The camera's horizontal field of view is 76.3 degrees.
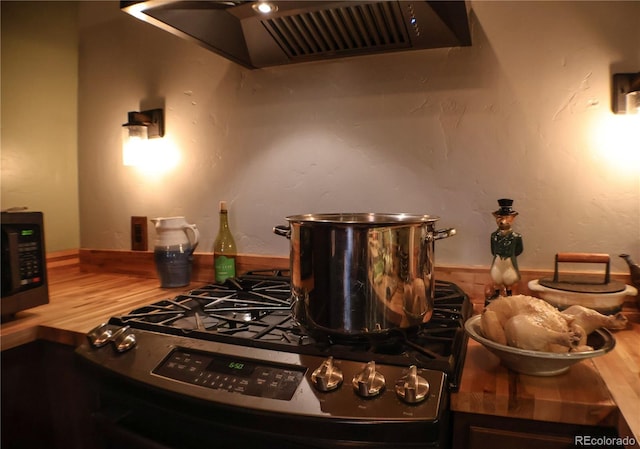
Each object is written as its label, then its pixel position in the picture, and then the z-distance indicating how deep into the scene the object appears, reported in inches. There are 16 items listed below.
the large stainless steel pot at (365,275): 27.0
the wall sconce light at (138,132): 59.1
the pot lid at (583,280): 35.2
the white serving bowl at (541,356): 24.6
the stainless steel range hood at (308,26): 36.9
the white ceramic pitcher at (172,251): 51.6
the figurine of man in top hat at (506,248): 38.9
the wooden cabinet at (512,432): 23.7
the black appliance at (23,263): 40.2
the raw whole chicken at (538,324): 25.3
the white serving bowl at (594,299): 34.4
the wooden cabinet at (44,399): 39.7
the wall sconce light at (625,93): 37.8
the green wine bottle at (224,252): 52.5
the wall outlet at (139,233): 62.1
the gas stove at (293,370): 22.3
